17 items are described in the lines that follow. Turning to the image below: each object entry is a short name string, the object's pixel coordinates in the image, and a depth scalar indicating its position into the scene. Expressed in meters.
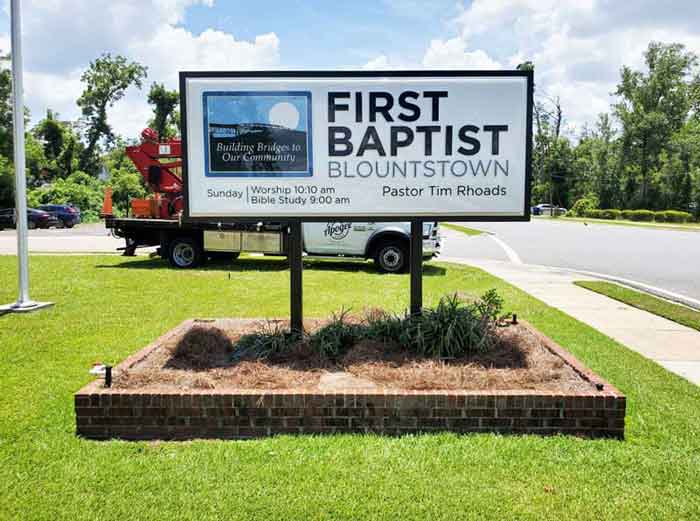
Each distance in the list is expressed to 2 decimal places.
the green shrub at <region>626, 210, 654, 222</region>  55.72
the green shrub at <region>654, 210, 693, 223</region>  53.41
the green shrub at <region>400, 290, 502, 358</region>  5.12
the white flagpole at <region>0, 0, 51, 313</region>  8.44
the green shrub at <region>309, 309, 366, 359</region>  5.21
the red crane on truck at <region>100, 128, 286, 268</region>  13.69
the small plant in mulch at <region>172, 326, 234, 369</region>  5.04
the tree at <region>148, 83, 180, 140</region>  53.12
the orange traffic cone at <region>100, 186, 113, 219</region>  15.21
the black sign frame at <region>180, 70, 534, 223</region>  5.35
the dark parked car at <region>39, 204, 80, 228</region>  35.28
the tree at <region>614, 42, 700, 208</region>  66.19
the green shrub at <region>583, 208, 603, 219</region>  60.97
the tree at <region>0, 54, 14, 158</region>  39.91
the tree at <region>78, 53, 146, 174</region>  60.56
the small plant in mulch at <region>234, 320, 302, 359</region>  5.21
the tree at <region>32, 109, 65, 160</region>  56.72
